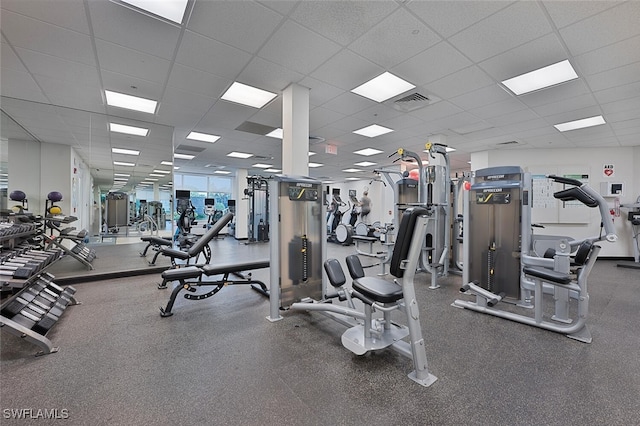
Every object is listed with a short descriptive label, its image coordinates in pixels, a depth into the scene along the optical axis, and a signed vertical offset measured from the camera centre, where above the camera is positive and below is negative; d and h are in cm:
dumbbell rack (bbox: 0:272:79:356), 216 -94
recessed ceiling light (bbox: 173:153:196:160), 823 +167
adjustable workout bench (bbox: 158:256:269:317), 299 -73
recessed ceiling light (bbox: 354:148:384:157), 756 +173
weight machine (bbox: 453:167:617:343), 262 -47
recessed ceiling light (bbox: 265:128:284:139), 582 +171
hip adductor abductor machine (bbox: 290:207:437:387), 184 -64
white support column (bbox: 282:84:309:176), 373 +115
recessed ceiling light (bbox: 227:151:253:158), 799 +170
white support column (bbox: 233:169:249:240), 1052 +9
